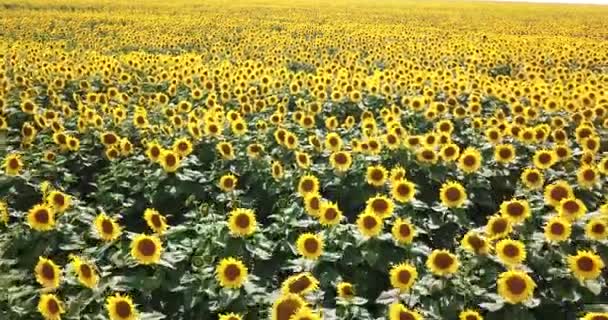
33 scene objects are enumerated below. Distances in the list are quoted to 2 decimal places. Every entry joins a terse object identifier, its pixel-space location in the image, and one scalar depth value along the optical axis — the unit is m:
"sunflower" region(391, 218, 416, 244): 4.67
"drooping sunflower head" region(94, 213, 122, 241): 4.62
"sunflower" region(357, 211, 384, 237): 4.69
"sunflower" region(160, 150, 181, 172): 6.44
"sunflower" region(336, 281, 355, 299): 3.98
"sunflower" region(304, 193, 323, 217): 5.12
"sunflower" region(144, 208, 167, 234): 4.81
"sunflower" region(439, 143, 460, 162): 6.58
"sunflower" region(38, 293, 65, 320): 3.70
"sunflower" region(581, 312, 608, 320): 3.45
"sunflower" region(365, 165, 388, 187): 6.00
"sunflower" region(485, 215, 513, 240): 4.65
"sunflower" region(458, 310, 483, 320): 3.62
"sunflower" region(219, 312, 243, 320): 3.52
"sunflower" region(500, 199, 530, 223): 4.91
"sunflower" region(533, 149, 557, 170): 6.41
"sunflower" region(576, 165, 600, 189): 5.90
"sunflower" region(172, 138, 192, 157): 6.80
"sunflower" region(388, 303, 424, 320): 3.54
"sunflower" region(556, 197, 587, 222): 4.77
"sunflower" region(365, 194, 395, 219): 4.93
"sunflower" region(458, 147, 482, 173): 6.31
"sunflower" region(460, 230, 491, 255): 4.43
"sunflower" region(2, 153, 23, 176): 6.11
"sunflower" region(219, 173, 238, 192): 5.92
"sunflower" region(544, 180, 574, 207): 5.17
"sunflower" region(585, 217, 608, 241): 4.52
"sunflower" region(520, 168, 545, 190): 5.86
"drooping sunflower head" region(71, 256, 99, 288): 3.91
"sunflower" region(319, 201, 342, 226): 4.90
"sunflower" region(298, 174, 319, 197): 5.58
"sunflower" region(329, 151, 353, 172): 6.41
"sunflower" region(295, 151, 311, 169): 6.50
